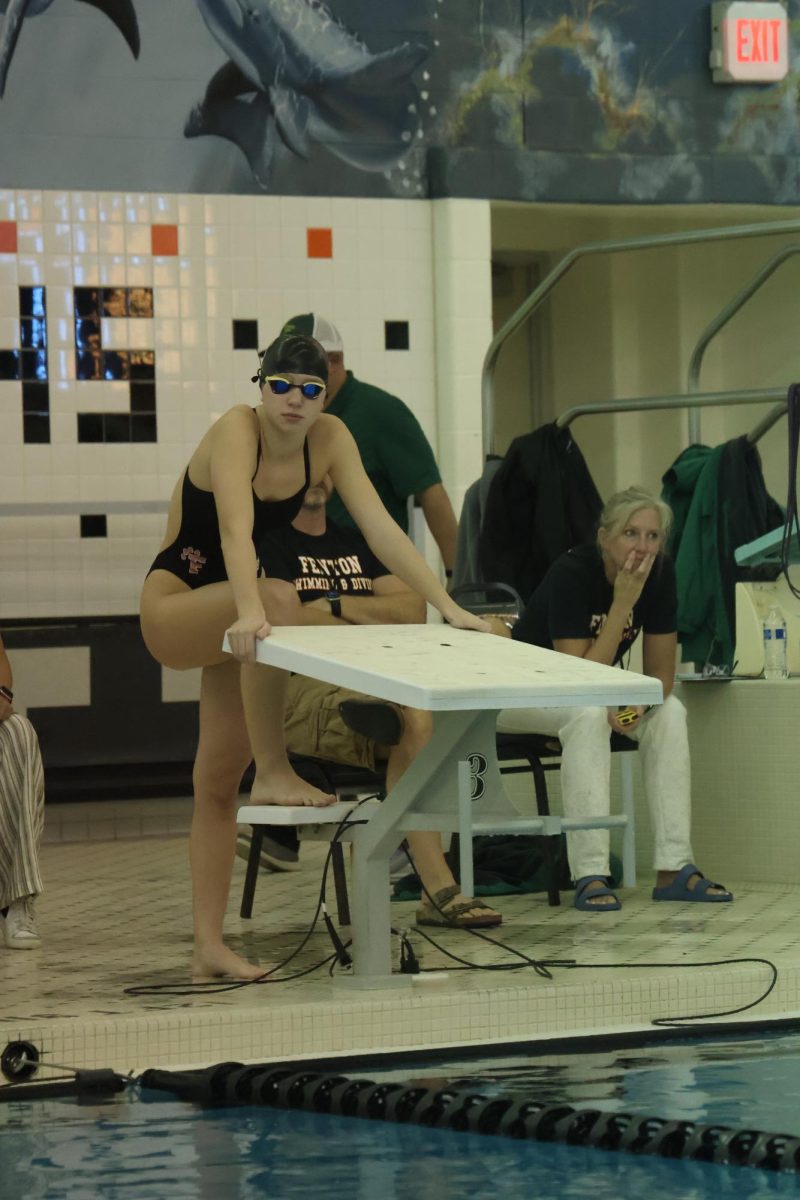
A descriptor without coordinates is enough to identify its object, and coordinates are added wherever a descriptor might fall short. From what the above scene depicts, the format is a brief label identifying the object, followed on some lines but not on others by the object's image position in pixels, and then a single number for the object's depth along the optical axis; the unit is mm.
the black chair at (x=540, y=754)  12141
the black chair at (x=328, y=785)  11398
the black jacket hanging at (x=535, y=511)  14742
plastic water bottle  13297
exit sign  18750
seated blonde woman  11937
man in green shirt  13211
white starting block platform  8617
